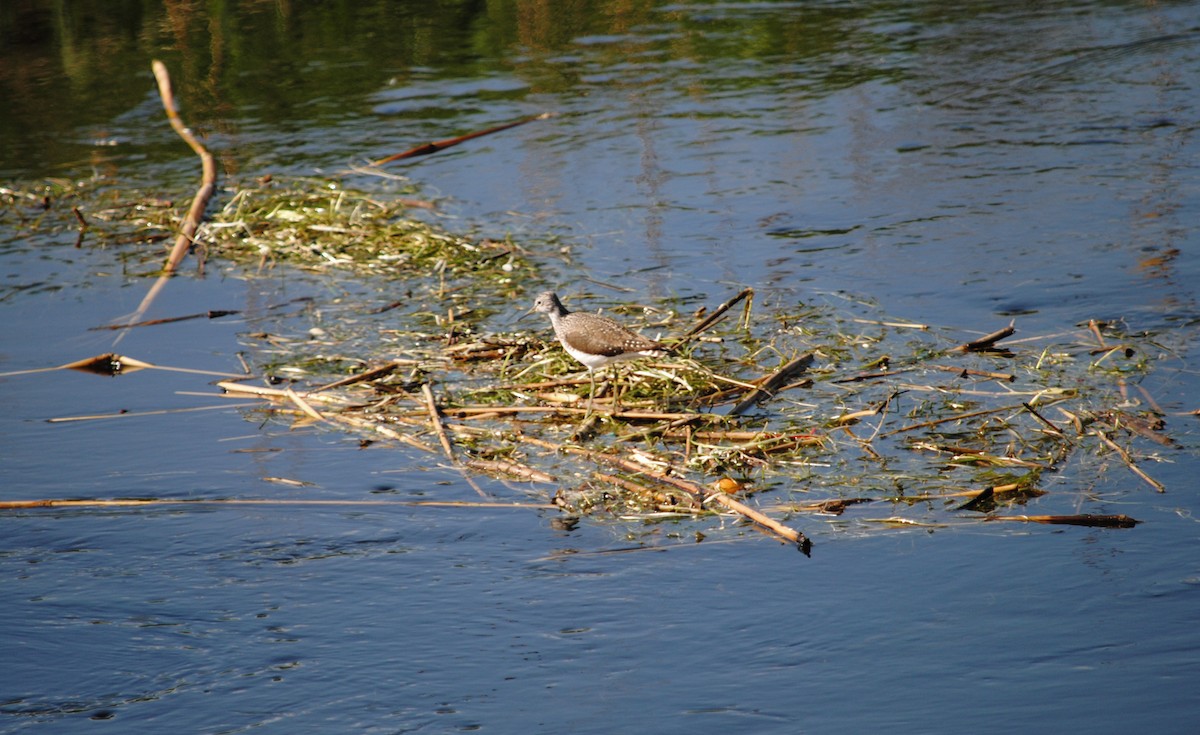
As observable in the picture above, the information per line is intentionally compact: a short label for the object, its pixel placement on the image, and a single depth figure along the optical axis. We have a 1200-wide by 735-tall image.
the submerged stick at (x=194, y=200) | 20.77
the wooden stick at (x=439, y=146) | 25.92
